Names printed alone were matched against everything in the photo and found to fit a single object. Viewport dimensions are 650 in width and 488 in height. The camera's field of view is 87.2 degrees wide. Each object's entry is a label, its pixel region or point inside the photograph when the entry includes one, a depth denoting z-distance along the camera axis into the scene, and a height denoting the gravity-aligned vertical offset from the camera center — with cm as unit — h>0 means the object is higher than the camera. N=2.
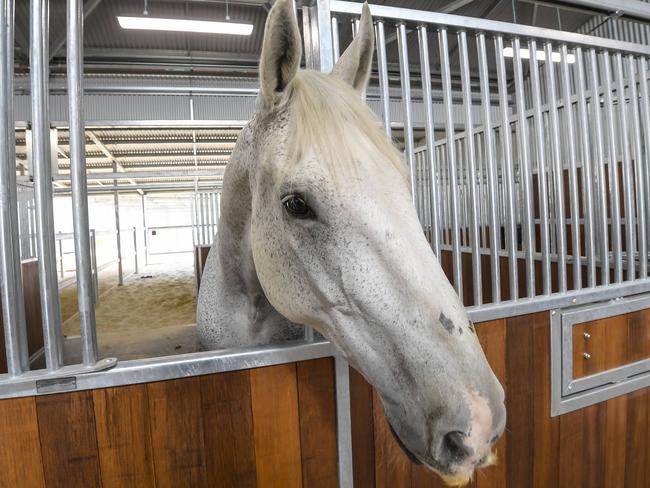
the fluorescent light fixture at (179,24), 352 +235
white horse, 51 -4
